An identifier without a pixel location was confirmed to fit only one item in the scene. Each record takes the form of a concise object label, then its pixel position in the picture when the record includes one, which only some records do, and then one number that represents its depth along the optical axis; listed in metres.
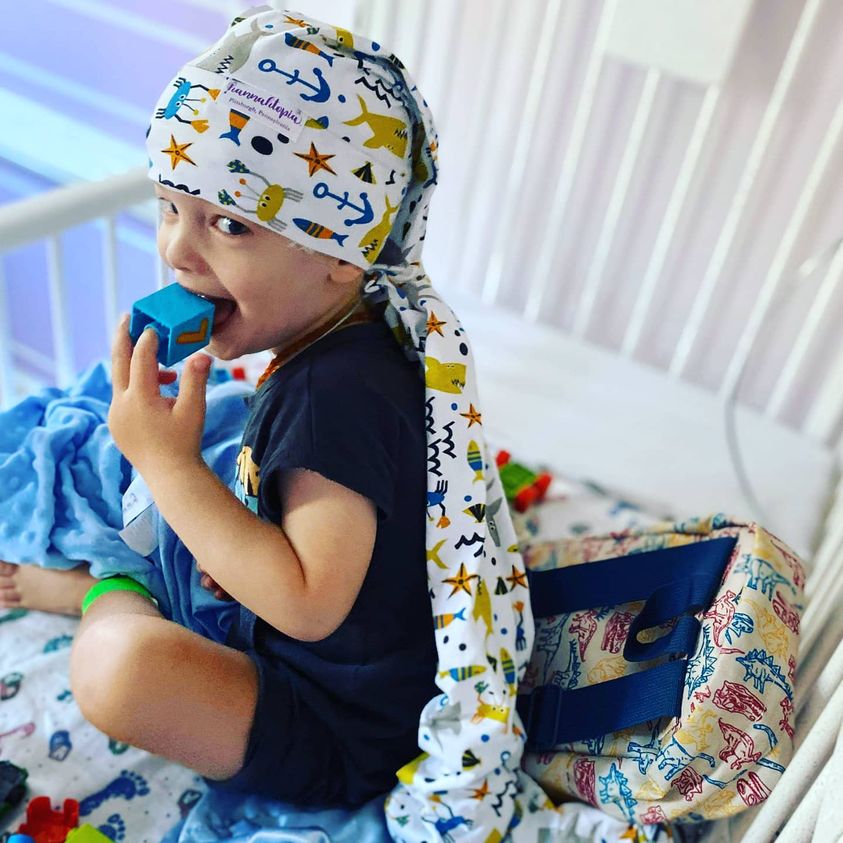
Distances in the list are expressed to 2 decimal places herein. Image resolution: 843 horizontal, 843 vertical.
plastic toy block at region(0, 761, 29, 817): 0.80
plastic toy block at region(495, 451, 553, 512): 1.20
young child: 0.74
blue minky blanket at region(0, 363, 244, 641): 0.91
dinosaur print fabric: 0.75
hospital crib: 1.24
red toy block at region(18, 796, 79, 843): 0.78
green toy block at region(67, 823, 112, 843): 0.77
